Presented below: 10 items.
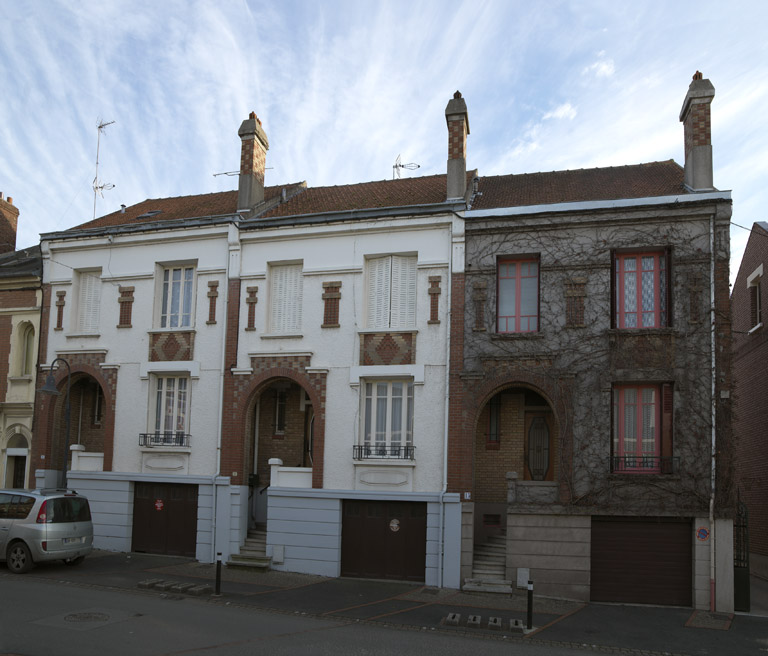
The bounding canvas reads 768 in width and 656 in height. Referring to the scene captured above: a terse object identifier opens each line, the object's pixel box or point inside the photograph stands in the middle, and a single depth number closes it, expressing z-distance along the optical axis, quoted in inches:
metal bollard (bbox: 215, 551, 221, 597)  588.4
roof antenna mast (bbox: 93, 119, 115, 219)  975.6
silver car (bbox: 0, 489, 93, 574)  640.4
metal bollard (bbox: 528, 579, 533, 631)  510.3
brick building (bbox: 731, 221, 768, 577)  825.5
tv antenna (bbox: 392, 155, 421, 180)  932.1
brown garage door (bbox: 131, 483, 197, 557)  773.9
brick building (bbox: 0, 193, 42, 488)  856.9
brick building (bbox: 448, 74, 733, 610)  643.5
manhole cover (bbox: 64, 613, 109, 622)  485.4
